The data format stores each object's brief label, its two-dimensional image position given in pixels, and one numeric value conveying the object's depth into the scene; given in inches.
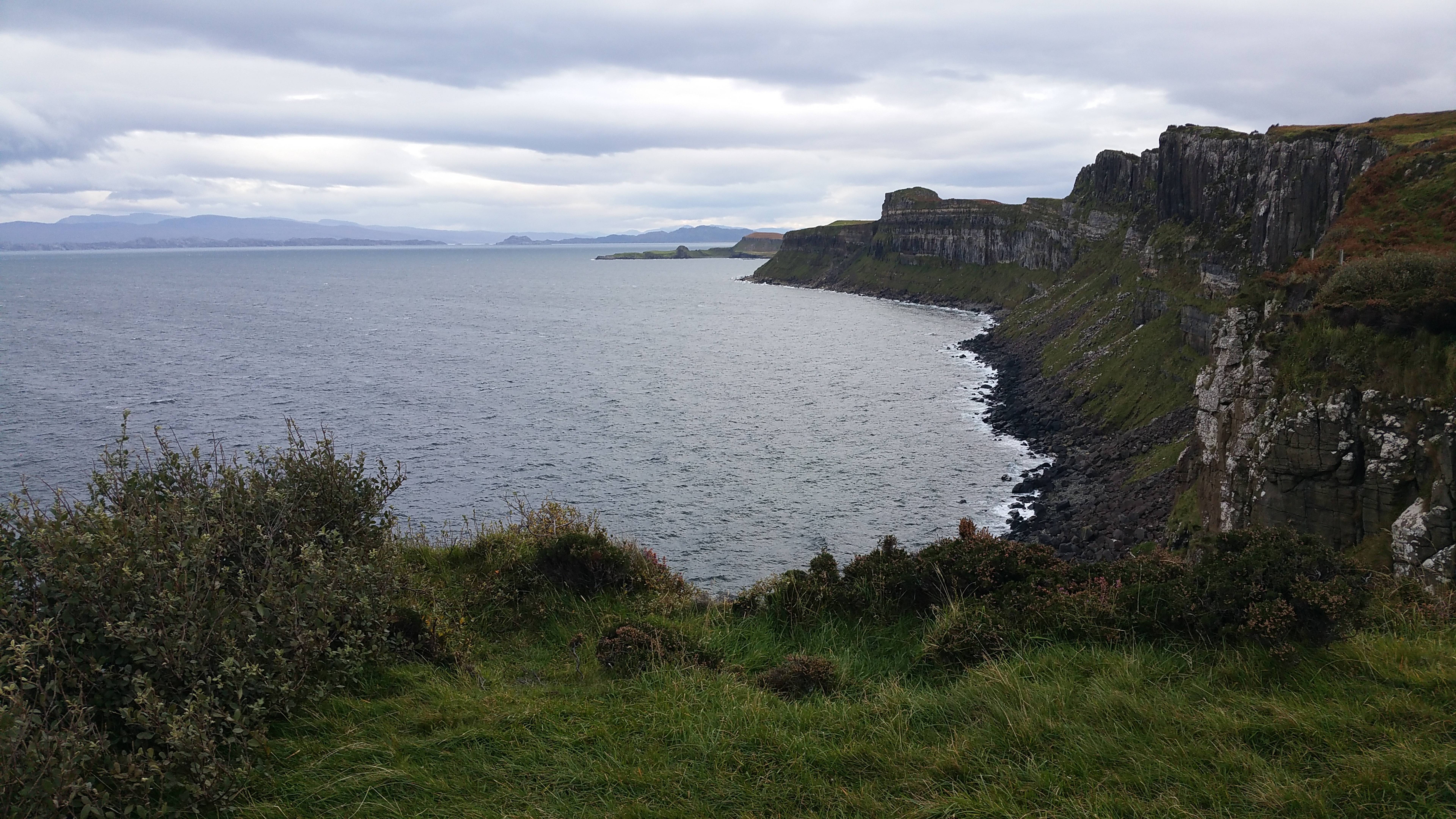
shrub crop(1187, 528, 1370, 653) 352.5
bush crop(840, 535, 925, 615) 474.0
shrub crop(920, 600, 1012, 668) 395.2
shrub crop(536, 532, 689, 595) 535.5
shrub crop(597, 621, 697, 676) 398.0
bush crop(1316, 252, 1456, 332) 1082.3
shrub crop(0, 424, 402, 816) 268.7
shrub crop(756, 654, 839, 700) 376.2
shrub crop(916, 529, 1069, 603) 456.1
